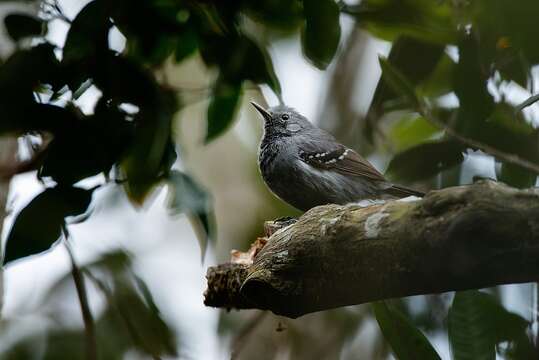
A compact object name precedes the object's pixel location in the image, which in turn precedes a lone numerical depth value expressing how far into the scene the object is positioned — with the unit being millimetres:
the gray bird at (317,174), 10039
